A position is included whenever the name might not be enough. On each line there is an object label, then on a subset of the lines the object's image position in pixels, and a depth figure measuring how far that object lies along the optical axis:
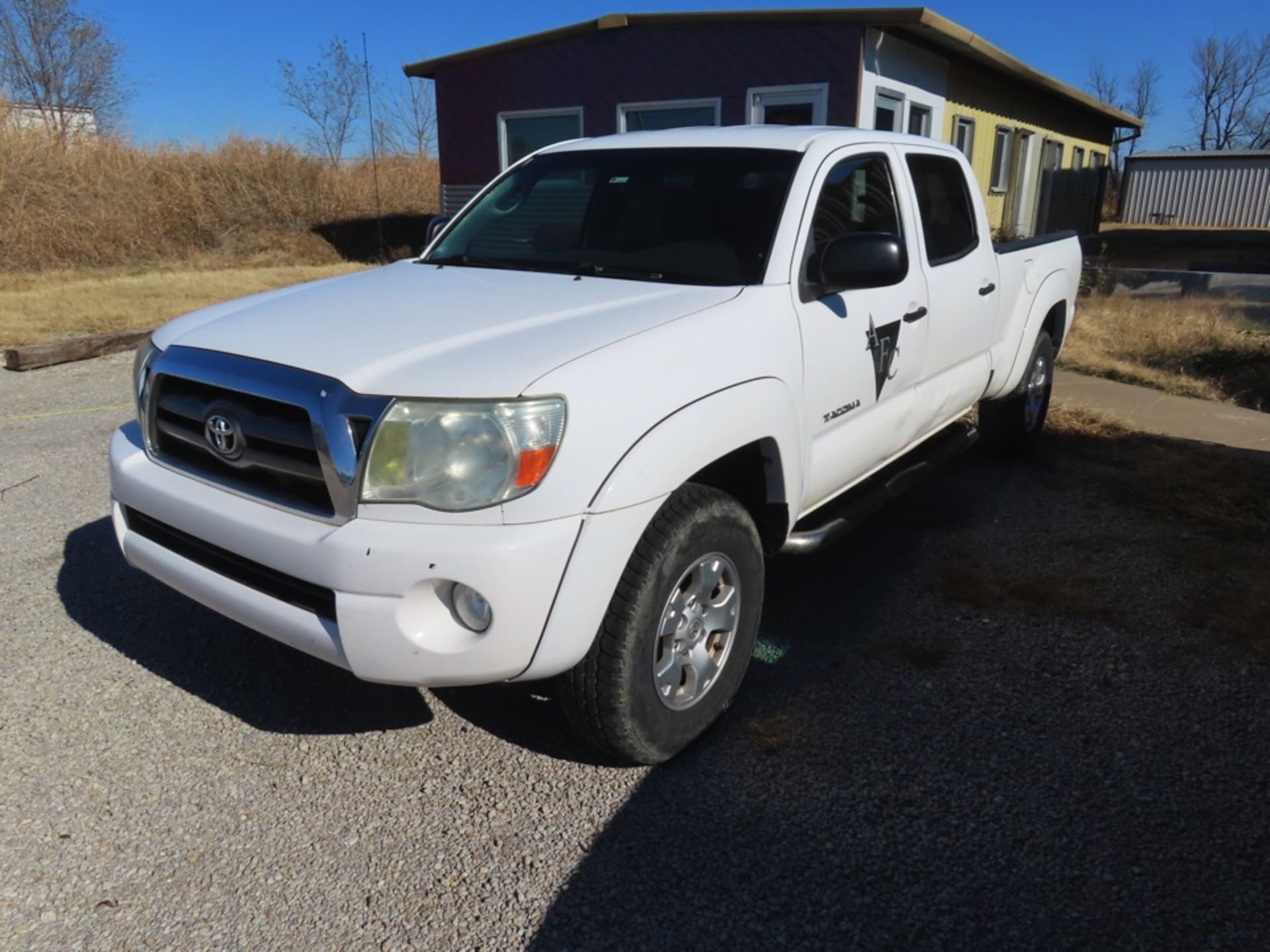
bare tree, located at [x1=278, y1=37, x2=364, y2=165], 28.43
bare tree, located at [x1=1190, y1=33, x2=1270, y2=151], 67.44
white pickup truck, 2.41
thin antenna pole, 21.06
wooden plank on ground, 8.81
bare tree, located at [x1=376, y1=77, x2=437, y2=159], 26.53
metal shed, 33.28
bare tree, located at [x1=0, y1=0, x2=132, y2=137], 32.00
